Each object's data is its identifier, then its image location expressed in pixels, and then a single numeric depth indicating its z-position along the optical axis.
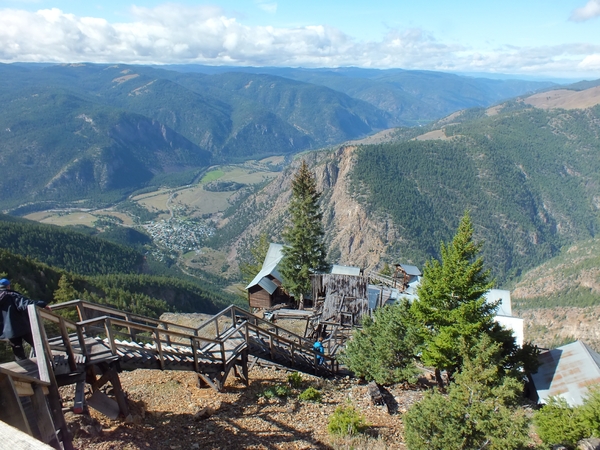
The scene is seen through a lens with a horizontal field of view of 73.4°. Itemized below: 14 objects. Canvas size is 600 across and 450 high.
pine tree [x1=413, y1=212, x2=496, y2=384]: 16.42
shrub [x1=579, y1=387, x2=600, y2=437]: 11.91
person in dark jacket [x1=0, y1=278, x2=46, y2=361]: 8.39
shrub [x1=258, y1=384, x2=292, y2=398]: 13.45
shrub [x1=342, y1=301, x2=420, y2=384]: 15.22
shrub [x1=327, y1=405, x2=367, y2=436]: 10.99
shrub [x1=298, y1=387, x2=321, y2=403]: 13.37
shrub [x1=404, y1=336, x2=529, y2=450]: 9.47
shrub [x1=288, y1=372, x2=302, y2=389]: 14.54
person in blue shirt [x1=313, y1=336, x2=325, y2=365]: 17.85
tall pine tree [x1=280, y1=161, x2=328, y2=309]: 35.19
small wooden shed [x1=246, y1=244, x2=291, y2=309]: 36.56
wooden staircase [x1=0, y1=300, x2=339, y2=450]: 5.48
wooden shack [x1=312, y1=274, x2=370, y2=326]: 26.48
